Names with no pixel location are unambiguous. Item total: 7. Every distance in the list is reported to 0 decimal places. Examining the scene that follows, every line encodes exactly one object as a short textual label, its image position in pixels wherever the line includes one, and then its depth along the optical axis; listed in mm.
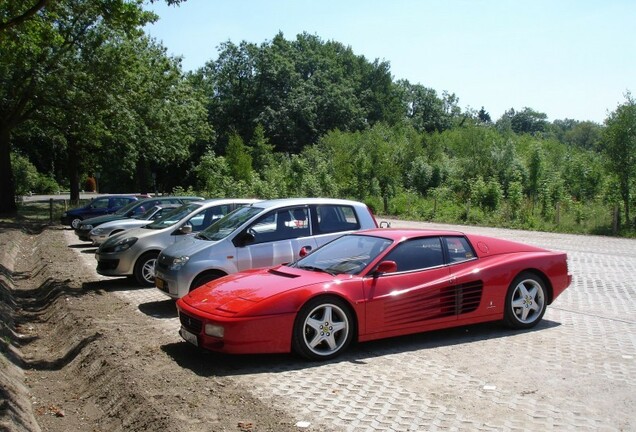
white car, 12070
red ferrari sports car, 6395
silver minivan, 9258
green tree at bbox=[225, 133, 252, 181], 40438
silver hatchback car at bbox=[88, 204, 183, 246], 17359
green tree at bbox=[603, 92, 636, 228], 23562
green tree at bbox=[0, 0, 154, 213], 20188
